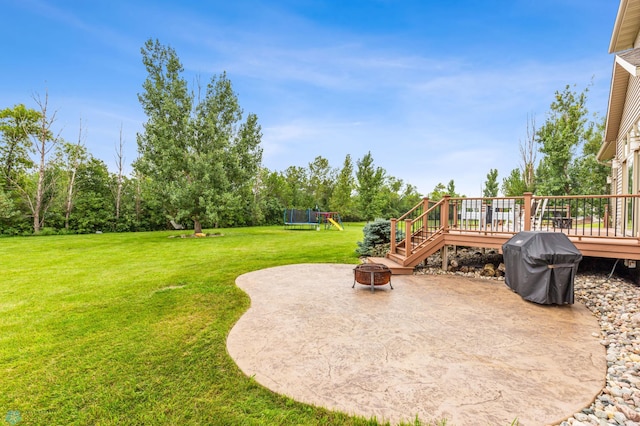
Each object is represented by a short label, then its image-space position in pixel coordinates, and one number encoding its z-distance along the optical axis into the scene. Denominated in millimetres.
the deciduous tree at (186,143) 13570
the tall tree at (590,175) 17469
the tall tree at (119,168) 19141
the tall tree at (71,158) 17547
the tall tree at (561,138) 17625
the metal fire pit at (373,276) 5152
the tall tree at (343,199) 28953
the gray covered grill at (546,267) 4266
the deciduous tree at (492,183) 29906
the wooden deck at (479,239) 5070
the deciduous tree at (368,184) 23406
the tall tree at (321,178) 33469
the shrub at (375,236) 8961
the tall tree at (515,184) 23578
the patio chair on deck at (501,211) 6949
